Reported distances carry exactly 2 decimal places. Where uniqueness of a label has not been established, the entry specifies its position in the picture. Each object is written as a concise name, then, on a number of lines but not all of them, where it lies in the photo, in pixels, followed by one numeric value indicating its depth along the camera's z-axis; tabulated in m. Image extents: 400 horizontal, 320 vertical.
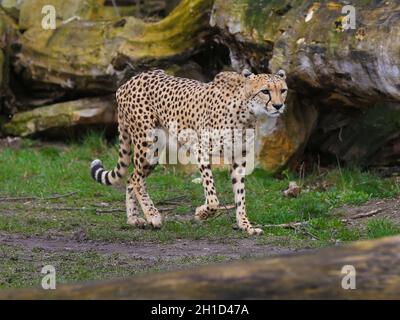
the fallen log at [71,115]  18.89
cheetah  12.65
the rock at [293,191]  14.61
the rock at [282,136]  15.94
